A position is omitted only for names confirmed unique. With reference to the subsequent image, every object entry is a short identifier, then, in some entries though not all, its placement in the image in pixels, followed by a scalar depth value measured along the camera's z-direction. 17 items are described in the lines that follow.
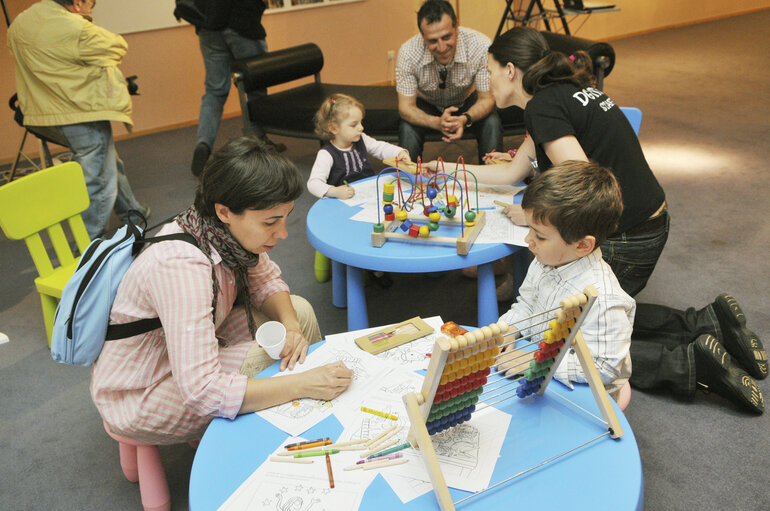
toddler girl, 2.87
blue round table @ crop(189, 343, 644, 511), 1.15
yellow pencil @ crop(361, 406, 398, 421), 1.37
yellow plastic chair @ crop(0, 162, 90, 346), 2.36
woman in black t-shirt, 2.16
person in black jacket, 4.43
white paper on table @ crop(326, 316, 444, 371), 1.55
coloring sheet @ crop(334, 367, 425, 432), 1.34
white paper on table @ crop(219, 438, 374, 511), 1.17
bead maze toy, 2.16
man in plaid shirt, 3.30
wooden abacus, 1.08
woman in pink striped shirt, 1.41
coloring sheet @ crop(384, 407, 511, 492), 1.20
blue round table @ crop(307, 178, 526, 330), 2.09
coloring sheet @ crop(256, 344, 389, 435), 1.38
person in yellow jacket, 3.21
